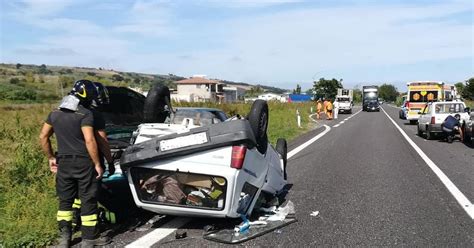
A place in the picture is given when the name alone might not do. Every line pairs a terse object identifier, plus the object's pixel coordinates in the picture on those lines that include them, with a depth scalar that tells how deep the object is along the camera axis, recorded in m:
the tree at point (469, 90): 75.19
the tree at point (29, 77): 61.44
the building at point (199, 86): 111.94
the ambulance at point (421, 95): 30.34
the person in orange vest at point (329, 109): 36.72
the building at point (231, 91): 119.68
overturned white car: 4.97
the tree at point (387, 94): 193.25
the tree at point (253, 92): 144.35
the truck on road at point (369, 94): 61.25
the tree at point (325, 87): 105.06
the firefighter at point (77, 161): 4.88
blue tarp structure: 110.00
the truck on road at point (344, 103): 51.44
